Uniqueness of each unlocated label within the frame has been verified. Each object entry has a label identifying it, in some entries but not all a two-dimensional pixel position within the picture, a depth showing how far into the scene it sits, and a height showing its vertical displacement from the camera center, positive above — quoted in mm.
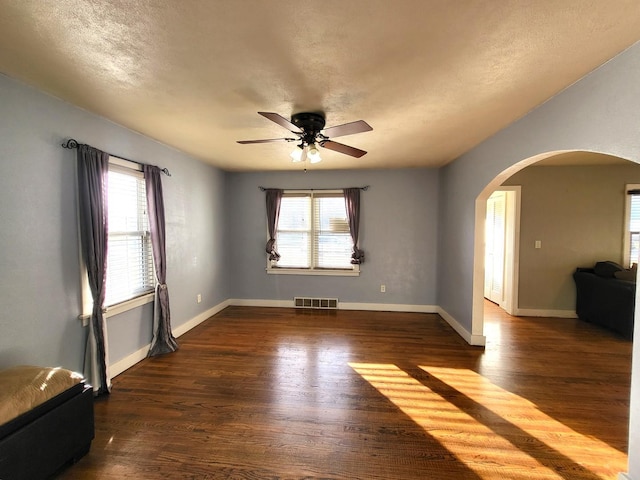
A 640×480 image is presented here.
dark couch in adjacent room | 3832 -1015
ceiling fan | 2342 +789
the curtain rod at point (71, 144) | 2371 +702
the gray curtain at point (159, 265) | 3334 -449
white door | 5391 -408
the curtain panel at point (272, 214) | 5277 +242
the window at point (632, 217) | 4590 +126
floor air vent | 5309 -1400
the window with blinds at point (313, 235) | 5301 -151
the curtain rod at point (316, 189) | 5152 +694
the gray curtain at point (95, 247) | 2465 -163
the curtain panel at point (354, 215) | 5121 +209
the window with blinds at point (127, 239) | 2889 -123
